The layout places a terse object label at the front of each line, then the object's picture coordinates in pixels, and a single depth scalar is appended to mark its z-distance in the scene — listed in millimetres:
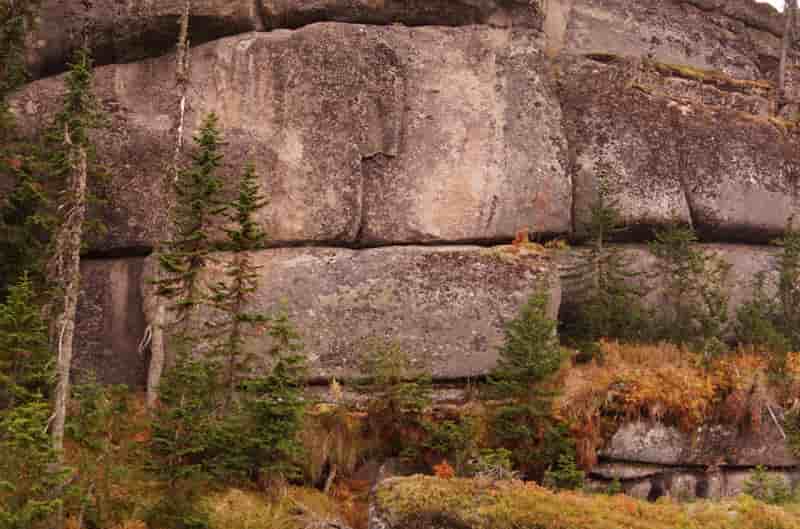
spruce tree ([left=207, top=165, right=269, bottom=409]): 16031
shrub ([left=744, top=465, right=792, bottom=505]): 17656
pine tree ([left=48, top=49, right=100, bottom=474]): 15039
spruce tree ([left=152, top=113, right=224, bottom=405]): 16984
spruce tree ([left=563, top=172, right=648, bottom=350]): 20297
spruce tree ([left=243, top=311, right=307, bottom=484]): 14602
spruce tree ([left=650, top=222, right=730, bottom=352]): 20781
